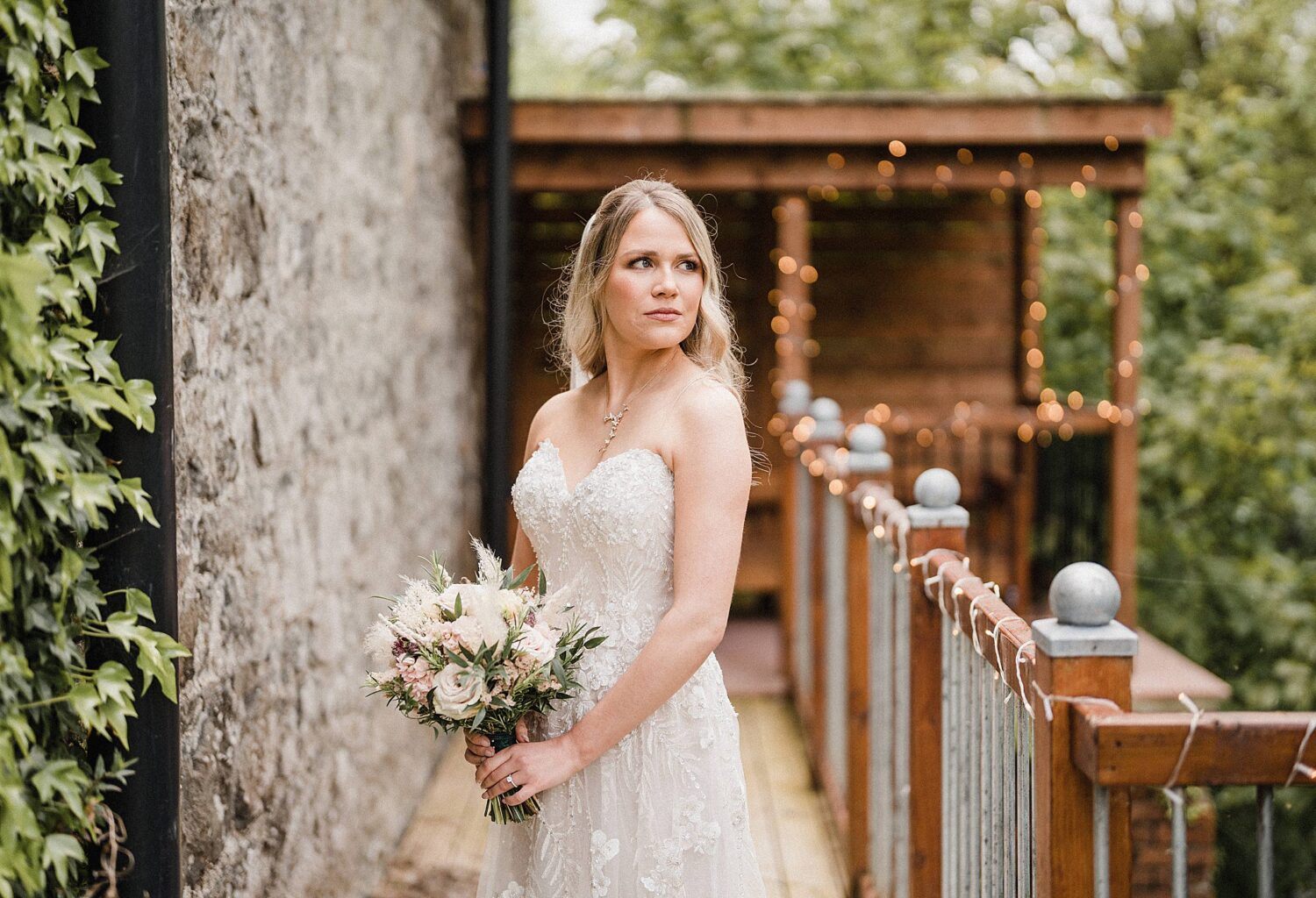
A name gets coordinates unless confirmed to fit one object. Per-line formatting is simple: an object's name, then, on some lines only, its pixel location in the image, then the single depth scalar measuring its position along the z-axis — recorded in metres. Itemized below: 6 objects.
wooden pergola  6.64
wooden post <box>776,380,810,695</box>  5.96
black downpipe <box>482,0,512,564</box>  6.10
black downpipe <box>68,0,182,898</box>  2.09
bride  2.13
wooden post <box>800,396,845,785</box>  5.04
